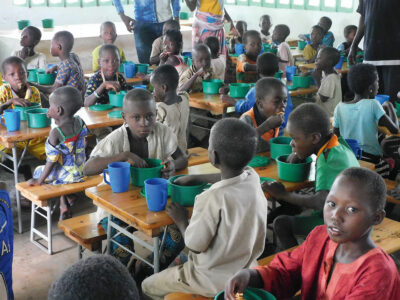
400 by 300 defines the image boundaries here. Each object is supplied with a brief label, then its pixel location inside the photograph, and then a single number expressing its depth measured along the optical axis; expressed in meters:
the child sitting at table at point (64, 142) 3.85
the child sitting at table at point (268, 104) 3.91
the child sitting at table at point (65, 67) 5.71
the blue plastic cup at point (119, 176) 2.88
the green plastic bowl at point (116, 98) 5.00
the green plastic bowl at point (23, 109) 4.47
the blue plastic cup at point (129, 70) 6.42
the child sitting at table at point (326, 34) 9.68
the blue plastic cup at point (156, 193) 2.67
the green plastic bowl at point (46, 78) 6.00
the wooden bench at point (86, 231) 3.25
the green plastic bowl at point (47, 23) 10.82
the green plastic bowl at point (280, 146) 3.47
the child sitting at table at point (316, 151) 2.93
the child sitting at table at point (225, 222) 2.36
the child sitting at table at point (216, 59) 6.35
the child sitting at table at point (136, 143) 3.15
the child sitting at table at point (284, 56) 7.49
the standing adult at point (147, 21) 7.86
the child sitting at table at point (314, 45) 8.99
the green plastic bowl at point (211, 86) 5.70
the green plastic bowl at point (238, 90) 5.39
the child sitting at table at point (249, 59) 6.63
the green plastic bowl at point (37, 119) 4.31
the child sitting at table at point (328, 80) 5.93
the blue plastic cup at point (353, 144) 3.58
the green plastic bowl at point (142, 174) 2.98
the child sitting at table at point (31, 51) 6.50
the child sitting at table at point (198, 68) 5.81
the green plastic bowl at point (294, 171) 3.17
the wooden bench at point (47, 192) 3.70
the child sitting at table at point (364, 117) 4.36
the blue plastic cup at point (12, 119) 4.14
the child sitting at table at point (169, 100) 4.37
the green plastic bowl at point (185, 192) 2.74
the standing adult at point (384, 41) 5.61
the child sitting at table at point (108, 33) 7.31
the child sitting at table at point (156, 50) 7.24
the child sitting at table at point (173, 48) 6.30
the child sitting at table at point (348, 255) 1.79
